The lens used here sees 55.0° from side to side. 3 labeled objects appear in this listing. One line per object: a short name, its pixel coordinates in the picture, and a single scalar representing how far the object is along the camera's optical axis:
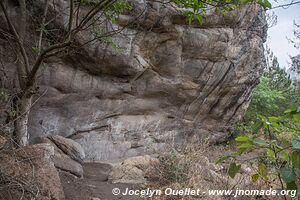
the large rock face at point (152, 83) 6.11
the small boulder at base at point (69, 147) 5.00
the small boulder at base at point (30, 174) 2.56
